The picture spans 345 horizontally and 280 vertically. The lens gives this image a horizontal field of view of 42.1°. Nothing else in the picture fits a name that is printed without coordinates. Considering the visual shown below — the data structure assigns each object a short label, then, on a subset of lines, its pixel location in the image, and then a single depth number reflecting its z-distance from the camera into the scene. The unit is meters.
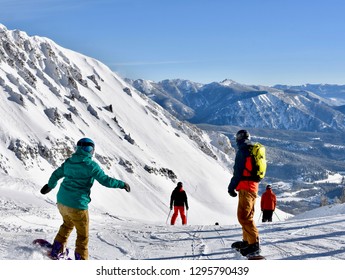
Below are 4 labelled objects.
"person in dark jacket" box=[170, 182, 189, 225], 21.41
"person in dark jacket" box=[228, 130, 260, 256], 9.73
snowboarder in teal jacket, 8.71
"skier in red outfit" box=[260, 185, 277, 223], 23.03
